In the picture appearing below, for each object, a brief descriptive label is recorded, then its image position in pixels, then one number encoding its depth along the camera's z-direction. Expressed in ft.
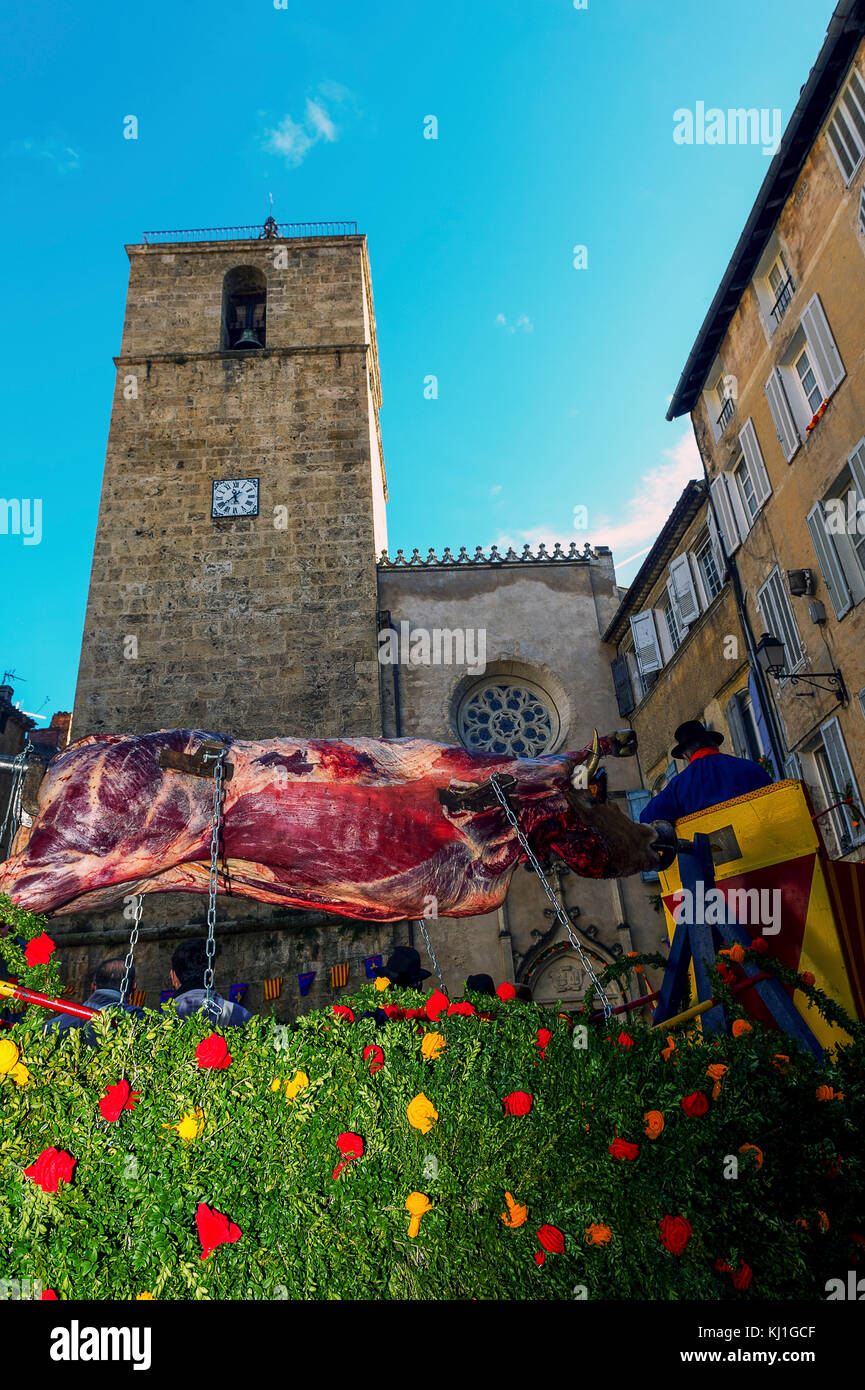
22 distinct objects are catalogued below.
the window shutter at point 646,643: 53.78
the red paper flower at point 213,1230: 7.50
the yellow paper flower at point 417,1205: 8.22
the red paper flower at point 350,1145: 8.47
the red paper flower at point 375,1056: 9.44
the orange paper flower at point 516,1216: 8.34
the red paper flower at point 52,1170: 7.48
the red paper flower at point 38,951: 13.94
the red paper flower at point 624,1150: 8.52
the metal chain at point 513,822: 20.20
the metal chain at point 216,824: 17.12
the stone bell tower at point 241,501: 55.93
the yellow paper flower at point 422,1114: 8.75
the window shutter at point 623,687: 57.77
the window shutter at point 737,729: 43.45
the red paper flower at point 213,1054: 8.58
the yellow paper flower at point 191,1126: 8.05
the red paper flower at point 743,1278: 8.02
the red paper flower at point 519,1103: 8.90
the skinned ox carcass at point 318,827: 17.83
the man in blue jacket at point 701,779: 18.53
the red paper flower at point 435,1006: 10.87
